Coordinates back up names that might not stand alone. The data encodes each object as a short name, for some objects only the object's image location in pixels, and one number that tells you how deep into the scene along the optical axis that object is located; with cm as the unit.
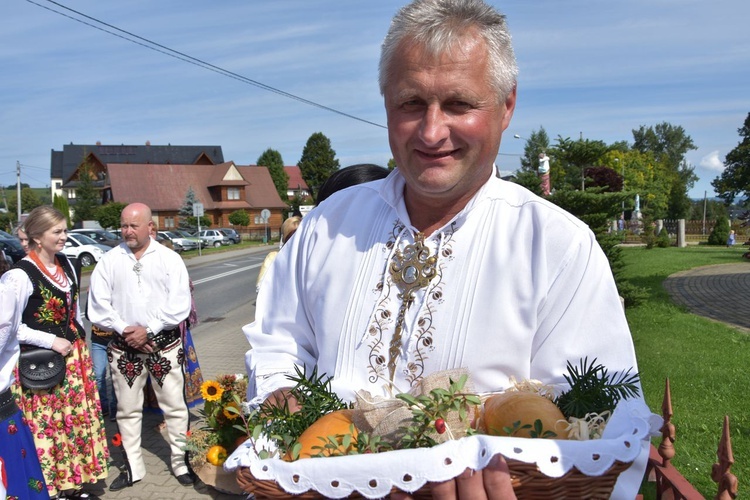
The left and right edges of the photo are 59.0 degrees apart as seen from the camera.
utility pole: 4249
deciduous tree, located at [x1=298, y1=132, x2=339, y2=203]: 9688
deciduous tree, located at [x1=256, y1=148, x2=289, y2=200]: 9762
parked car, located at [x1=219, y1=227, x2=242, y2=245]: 5375
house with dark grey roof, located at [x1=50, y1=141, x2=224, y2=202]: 9012
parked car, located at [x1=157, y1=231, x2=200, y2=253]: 4145
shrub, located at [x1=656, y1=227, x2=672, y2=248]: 3241
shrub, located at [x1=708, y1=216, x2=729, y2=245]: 3466
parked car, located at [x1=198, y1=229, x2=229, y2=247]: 5045
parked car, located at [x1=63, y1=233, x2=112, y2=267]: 2831
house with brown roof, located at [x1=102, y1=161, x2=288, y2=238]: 6712
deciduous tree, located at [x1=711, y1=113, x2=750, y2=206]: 2283
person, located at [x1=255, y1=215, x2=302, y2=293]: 648
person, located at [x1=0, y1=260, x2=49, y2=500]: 384
